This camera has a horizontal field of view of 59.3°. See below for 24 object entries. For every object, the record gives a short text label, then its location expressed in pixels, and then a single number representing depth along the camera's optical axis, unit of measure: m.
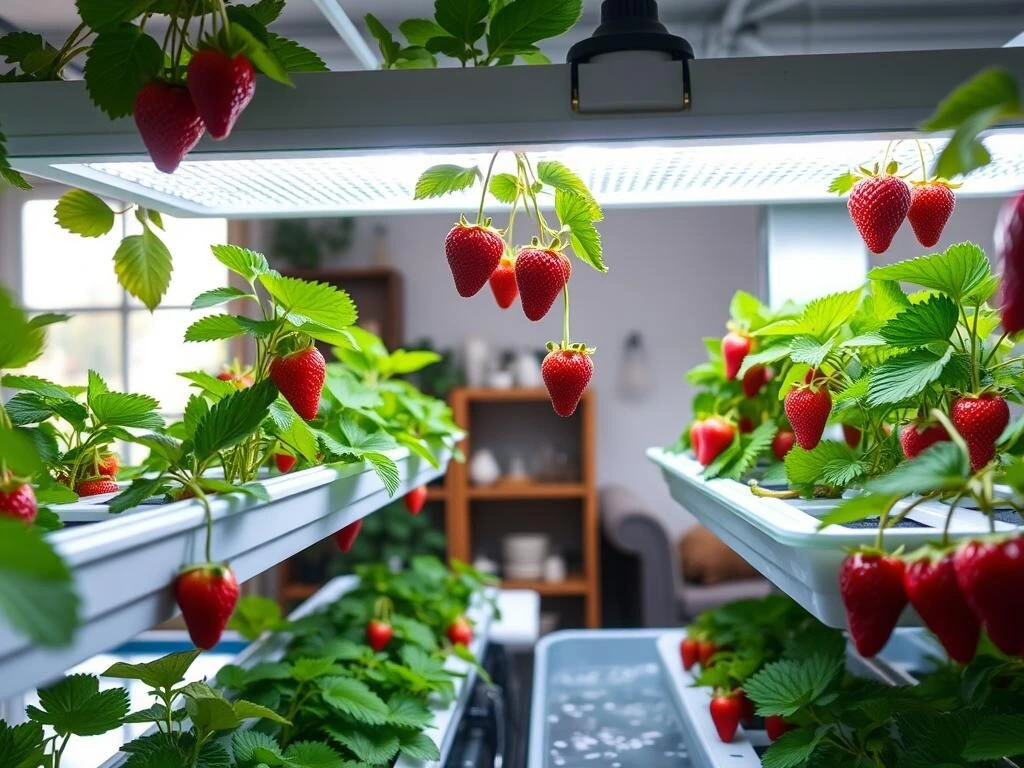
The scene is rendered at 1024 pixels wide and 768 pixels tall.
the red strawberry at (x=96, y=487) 1.00
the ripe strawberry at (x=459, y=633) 1.76
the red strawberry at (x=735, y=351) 1.37
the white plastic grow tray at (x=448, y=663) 1.25
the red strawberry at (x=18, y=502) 0.62
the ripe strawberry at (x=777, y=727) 1.17
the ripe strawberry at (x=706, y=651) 1.56
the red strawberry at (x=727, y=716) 1.25
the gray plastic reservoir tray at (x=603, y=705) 1.42
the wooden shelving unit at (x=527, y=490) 4.31
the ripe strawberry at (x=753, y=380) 1.34
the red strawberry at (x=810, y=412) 0.98
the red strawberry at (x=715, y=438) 1.34
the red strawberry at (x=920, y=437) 0.86
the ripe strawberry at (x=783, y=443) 1.26
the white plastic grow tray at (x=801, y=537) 0.71
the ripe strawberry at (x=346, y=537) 1.29
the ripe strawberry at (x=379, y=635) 1.54
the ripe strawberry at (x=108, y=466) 1.04
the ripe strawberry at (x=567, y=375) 0.90
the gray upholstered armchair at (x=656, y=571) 3.94
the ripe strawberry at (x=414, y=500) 1.68
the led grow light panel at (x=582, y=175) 0.92
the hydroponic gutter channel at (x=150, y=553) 0.53
